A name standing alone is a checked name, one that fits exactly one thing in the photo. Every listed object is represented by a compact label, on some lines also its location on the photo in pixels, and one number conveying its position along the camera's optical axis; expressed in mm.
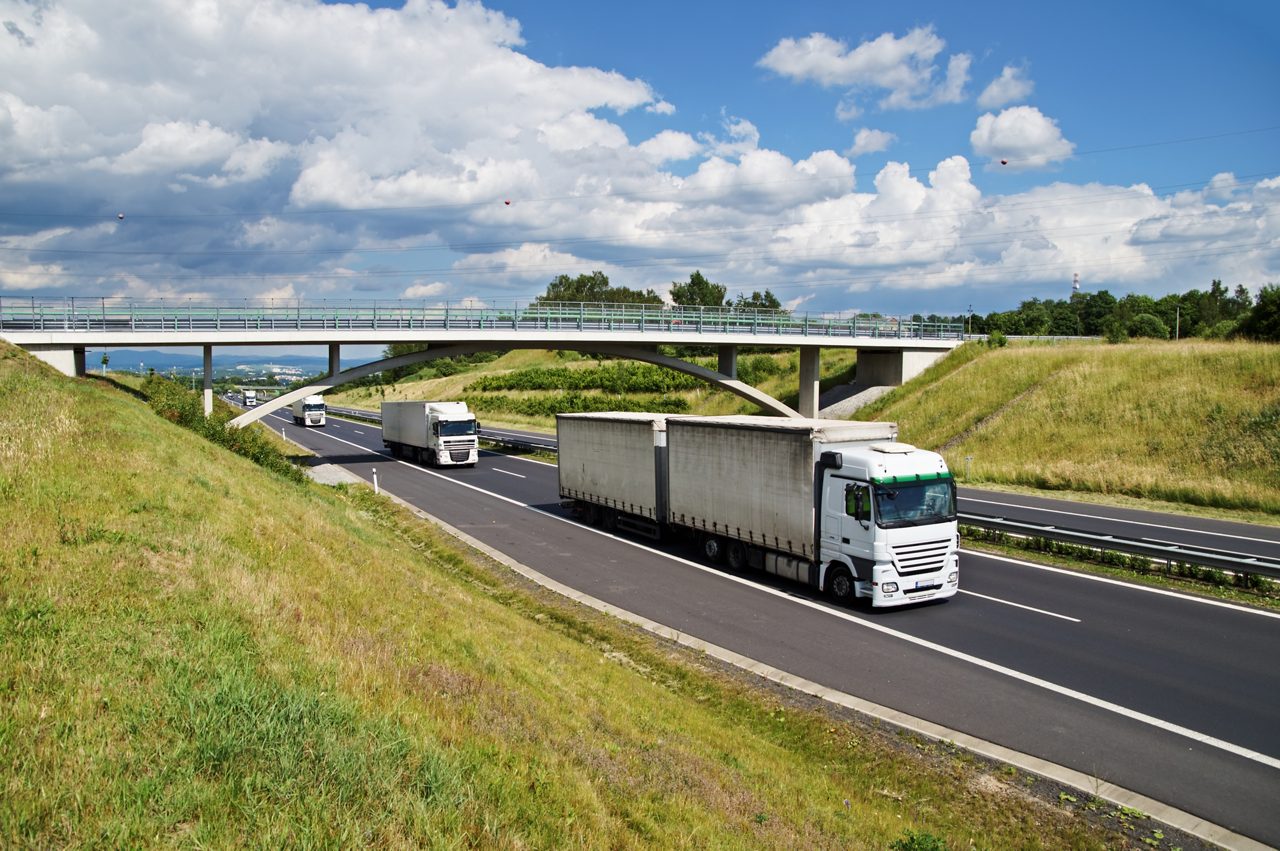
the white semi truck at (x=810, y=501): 14375
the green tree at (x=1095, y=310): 88369
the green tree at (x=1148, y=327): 63812
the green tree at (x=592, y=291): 114500
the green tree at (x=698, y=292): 114438
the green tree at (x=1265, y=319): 35125
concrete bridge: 32688
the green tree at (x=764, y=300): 102875
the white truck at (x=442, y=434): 40062
